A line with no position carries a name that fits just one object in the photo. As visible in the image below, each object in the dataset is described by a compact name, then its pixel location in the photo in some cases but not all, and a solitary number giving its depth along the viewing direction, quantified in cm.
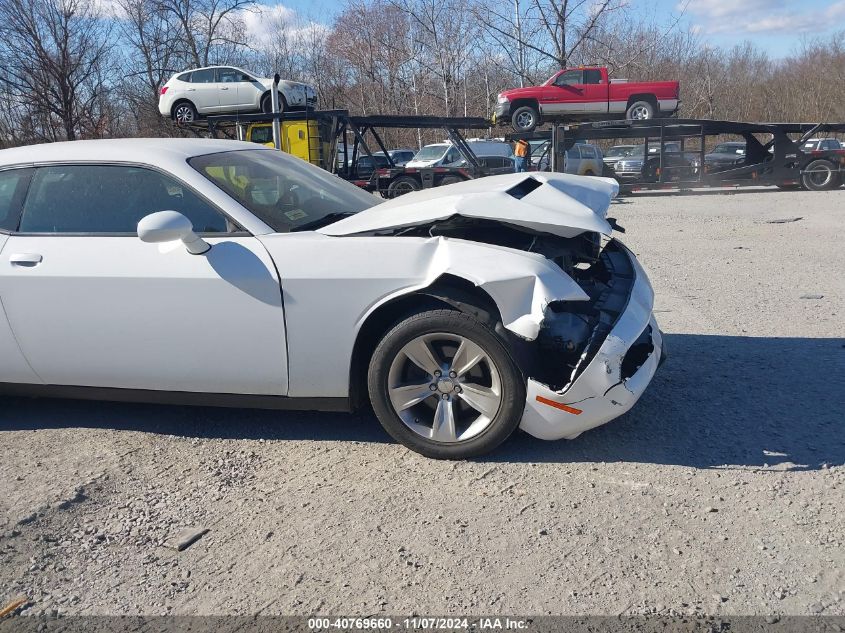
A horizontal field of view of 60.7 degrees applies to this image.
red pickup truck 2086
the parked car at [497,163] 2075
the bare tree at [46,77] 2545
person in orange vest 1972
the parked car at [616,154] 2189
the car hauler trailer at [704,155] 1930
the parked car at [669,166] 1975
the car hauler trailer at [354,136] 1727
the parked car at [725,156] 2019
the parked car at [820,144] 1992
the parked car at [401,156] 2727
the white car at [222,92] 2036
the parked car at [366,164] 1950
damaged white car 336
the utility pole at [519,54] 3691
